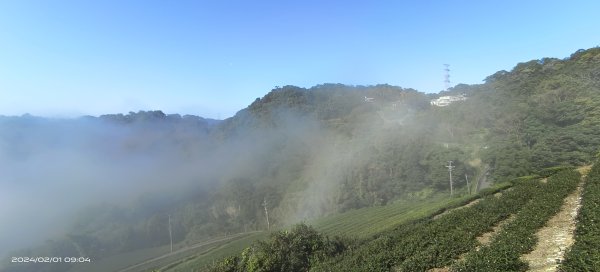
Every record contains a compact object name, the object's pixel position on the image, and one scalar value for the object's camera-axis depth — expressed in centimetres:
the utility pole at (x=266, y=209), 13575
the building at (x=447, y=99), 18839
